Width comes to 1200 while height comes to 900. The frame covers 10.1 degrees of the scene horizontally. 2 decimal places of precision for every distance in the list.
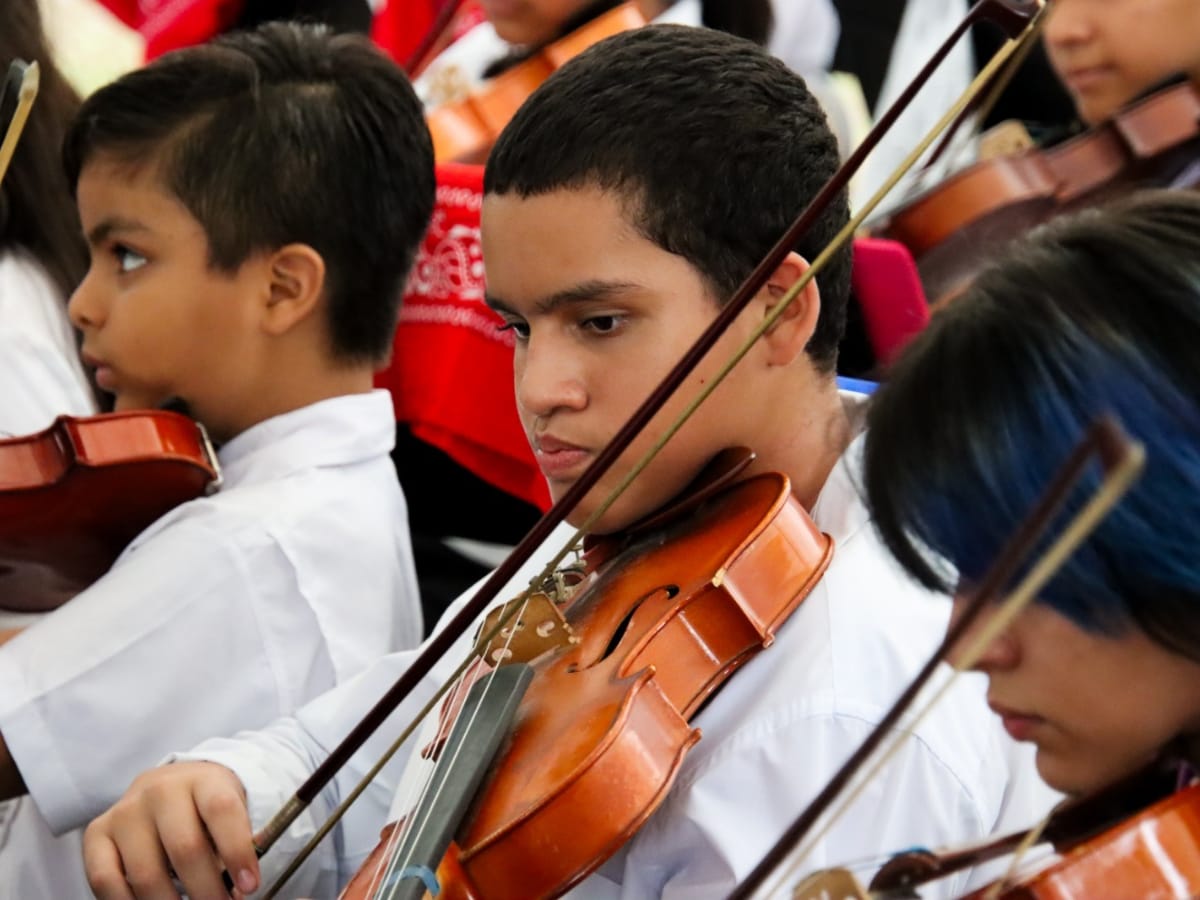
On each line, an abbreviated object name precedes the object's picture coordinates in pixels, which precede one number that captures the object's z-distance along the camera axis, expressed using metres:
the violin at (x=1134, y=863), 2.55
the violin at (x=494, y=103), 3.42
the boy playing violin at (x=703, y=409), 2.76
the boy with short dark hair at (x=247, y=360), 3.01
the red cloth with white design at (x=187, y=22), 4.36
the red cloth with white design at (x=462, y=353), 3.21
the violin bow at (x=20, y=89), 2.85
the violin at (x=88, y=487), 3.02
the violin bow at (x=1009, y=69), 2.70
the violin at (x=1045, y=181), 3.32
